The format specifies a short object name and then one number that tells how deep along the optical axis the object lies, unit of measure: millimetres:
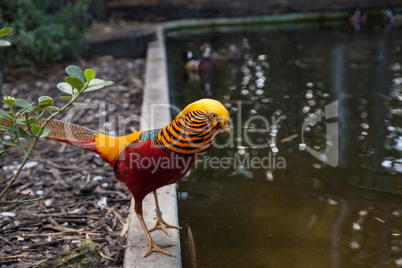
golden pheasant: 2086
